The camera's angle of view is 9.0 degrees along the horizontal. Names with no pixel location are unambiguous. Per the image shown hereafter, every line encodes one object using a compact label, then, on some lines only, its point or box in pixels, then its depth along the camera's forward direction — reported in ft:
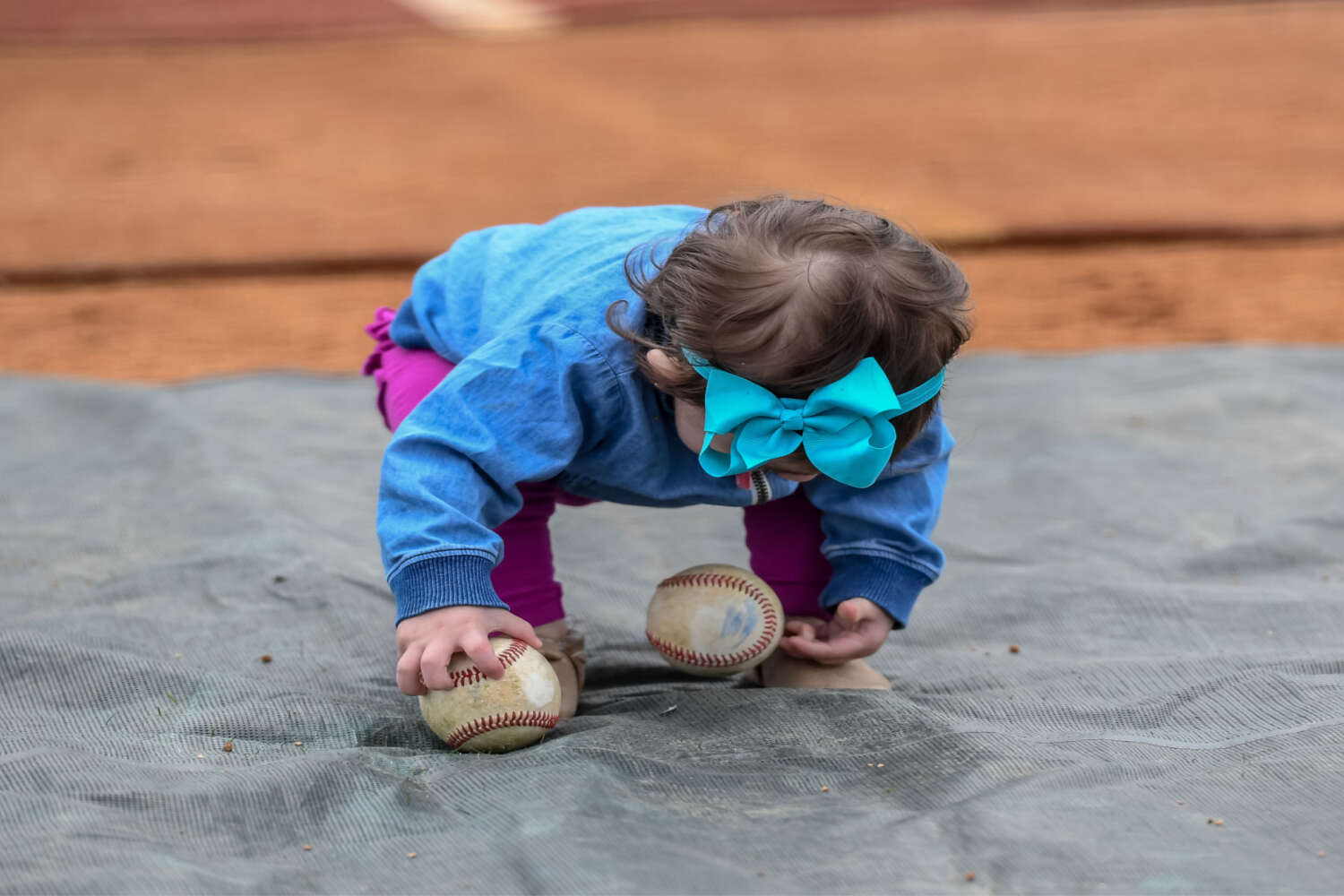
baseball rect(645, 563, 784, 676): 14.56
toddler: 14.07
